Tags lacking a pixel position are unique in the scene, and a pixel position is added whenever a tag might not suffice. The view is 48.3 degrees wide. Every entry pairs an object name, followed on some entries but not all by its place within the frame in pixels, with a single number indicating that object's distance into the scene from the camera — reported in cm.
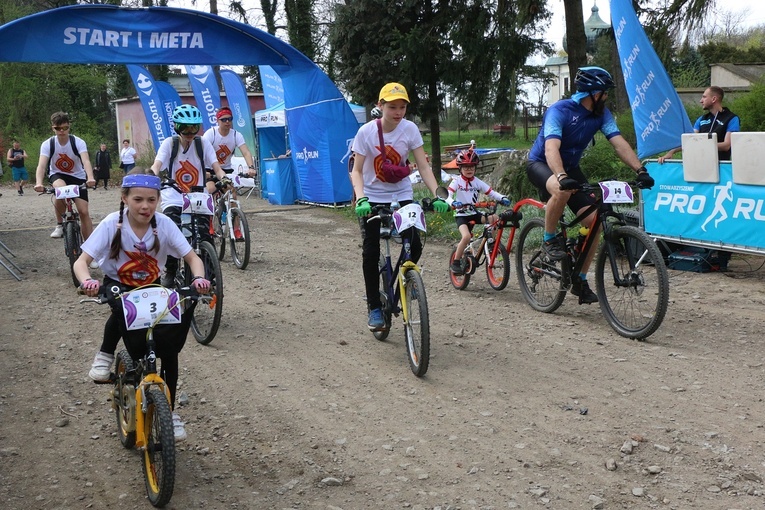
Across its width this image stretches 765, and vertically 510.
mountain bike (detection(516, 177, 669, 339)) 640
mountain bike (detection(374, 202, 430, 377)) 582
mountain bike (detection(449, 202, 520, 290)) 857
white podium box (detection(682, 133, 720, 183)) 912
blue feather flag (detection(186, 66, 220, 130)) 2356
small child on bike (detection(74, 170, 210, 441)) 441
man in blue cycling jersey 679
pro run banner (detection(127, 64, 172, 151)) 2319
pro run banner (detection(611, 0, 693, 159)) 1098
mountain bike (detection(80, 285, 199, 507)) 395
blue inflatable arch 1274
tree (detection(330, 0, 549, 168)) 1870
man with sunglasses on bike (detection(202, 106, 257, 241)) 1168
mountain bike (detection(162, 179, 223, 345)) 711
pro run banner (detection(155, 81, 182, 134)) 2380
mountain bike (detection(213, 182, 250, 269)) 1082
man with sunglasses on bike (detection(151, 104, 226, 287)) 788
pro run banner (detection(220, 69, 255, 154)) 2373
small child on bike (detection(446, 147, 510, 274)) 877
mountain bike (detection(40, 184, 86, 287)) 1014
